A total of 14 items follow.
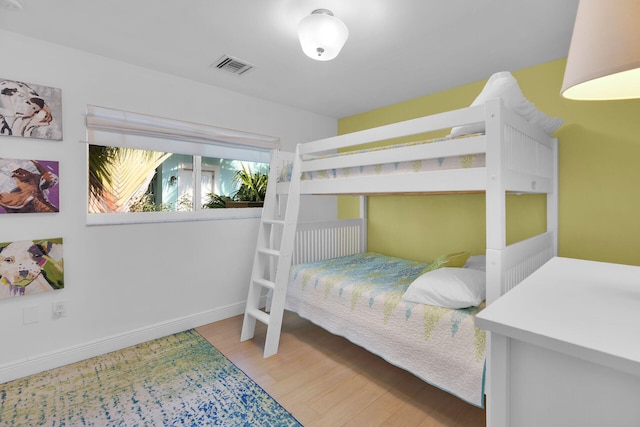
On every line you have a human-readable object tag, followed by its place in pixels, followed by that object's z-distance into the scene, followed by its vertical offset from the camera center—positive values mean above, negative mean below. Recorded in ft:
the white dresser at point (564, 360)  1.86 -1.01
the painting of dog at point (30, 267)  6.23 -1.17
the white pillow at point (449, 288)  5.25 -1.38
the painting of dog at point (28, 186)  6.15 +0.56
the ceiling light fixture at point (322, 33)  5.08 +3.10
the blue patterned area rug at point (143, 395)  5.28 -3.57
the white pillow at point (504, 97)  4.94 +1.93
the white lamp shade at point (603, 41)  1.80 +1.09
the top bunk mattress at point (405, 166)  4.95 +0.91
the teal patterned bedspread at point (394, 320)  4.91 -2.16
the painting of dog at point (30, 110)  6.12 +2.16
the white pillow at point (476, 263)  7.38 -1.27
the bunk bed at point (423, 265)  4.69 -0.79
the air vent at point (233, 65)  7.37 +3.76
